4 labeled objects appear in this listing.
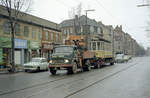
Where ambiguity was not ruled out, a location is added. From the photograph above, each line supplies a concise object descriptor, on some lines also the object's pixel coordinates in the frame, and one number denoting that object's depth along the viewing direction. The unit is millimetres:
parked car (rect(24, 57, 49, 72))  20306
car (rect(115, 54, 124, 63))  41219
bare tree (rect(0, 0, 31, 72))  19984
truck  15713
